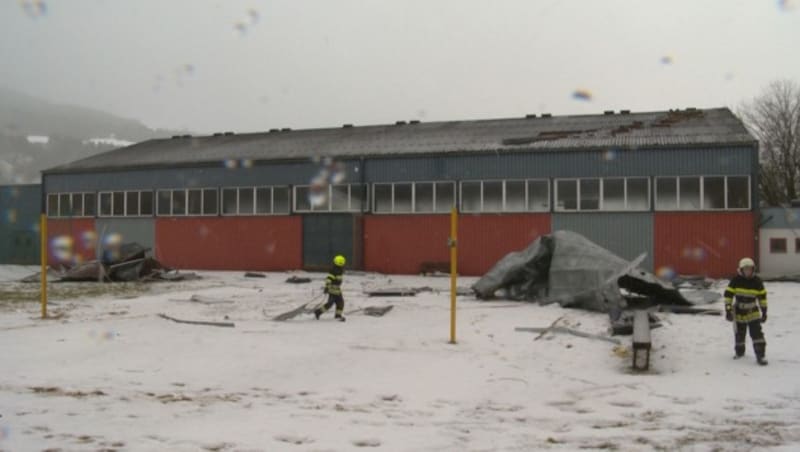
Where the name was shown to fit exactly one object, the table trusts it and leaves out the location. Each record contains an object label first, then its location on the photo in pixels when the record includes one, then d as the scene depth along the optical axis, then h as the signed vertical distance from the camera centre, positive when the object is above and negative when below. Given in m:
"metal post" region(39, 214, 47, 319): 15.10 -0.21
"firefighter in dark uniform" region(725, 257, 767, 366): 10.36 -0.89
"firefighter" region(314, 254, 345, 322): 14.87 -0.94
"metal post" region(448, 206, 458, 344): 12.28 -0.55
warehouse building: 28.54 +2.10
